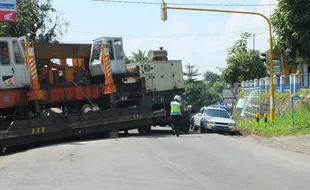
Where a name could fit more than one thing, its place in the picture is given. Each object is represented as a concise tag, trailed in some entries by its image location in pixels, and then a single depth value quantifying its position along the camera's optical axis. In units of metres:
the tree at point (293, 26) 17.08
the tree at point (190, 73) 87.38
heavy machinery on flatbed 15.74
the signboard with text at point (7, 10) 22.84
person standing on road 18.70
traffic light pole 21.42
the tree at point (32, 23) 30.09
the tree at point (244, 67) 49.94
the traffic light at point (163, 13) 21.91
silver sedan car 22.98
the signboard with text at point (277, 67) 45.56
